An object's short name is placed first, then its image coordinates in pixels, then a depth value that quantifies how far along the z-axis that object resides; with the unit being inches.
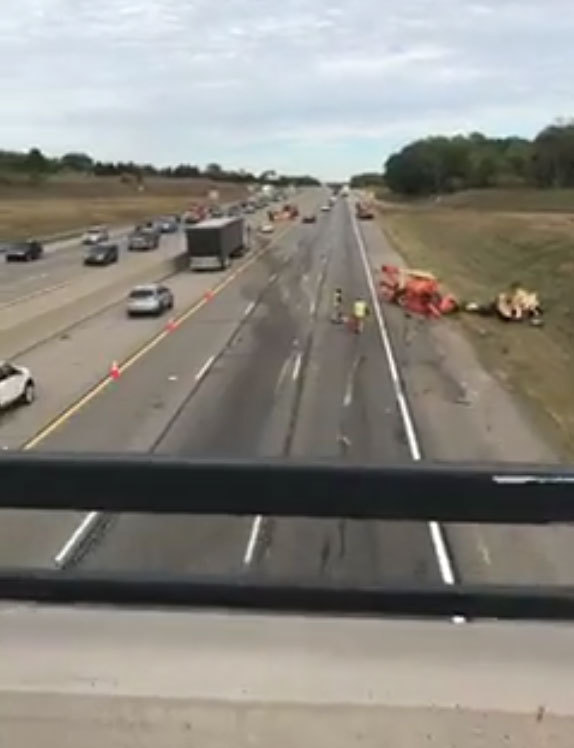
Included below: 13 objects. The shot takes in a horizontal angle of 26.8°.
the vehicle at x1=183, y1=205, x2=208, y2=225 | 4911.4
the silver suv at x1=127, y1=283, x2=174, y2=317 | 1899.6
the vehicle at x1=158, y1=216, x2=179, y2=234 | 4299.5
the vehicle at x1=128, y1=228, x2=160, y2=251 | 3435.0
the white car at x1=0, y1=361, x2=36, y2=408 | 1036.5
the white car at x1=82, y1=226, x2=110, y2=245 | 3700.8
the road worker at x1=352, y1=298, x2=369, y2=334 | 1780.3
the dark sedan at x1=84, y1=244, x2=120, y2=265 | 2733.8
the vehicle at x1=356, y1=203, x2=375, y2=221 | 5487.2
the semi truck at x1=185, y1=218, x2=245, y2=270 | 2768.2
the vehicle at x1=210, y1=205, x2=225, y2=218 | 5061.0
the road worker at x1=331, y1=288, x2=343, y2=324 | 1889.5
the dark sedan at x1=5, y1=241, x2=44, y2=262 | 3004.4
